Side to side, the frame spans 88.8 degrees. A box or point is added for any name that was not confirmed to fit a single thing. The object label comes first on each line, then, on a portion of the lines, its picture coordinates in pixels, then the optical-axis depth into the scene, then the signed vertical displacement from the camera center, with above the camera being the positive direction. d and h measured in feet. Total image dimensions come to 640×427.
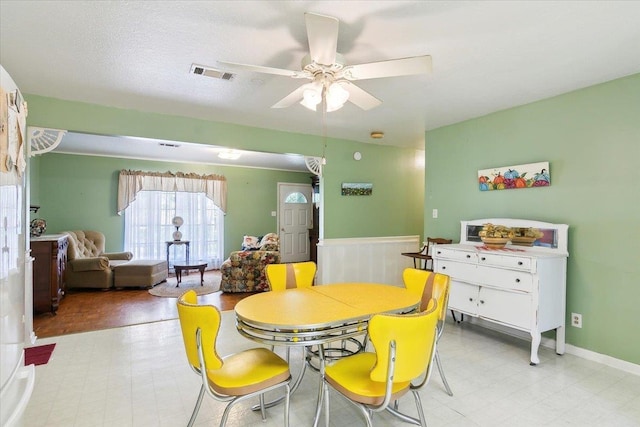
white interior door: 26.81 -0.81
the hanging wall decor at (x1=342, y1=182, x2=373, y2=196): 16.12 +1.13
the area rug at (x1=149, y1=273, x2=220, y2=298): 17.12 -4.39
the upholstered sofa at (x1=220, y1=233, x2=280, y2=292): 17.12 -3.21
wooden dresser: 13.09 -2.68
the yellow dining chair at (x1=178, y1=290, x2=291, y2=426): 5.01 -2.82
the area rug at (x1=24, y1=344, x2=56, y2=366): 9.10 -4.28
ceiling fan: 5.54 +2.76
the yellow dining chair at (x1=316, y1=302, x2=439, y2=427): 4.50 -2.22
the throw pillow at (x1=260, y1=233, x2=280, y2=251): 18.34 -1.92
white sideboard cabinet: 8.99 -2.06
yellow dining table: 5.38 -1.90
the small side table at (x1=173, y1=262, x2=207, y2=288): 18.42 -3.27
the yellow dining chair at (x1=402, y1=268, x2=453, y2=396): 7.15 -1.80
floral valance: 21.18 +1.72
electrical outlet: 9.72 -3.20
